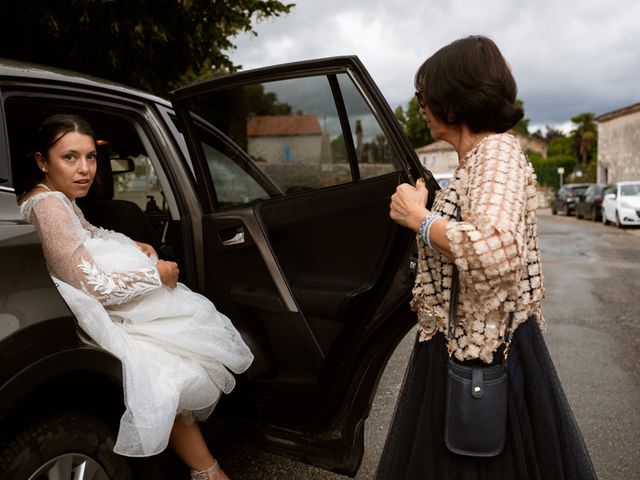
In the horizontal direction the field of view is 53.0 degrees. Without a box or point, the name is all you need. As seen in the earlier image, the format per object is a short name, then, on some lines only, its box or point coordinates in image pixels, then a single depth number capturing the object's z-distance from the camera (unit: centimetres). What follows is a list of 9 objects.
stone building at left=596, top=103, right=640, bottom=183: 3766
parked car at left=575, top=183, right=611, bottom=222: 2355
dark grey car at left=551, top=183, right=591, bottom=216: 2911
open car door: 254
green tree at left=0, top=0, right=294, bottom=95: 704
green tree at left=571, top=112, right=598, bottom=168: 7456
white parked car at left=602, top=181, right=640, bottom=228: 1930
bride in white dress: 207
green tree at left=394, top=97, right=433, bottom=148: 7544
